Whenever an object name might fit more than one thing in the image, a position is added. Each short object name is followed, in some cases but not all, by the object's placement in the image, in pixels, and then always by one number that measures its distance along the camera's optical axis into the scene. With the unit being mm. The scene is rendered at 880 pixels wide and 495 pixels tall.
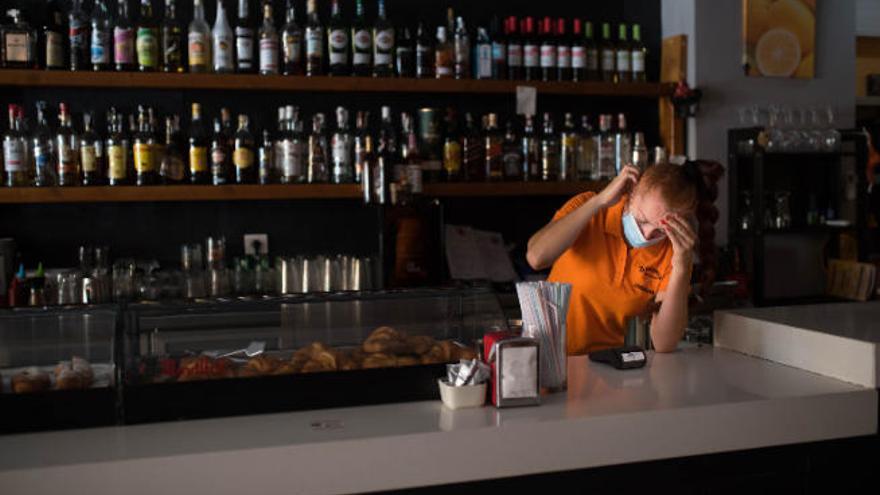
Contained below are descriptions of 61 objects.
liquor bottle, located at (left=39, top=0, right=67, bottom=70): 3361
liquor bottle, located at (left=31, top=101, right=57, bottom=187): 3350
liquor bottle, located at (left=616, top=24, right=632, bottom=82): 4070
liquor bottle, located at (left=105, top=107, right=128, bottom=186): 3393
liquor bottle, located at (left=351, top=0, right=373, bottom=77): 3656
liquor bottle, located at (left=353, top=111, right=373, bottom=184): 3523
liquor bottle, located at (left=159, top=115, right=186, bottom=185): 3488
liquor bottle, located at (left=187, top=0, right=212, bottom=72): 3490
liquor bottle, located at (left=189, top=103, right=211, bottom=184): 3510
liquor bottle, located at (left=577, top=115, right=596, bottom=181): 4004
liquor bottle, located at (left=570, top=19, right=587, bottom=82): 3967
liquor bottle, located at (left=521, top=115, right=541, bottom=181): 3924
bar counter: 1493
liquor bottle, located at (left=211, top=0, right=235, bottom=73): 3504
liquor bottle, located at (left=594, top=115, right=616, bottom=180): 4004
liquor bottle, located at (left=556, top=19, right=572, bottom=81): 3938
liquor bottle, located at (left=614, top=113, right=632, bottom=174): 4039
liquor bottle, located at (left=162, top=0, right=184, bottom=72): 3479
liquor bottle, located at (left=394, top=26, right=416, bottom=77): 3777
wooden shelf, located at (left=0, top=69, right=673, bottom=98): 3289
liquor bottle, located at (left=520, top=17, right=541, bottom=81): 3896
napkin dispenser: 1776
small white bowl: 1782
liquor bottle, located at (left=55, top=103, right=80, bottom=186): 3357
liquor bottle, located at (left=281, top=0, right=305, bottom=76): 3570
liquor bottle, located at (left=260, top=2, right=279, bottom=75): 3539
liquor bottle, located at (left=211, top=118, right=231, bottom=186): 3500
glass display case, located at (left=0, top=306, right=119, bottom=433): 1666
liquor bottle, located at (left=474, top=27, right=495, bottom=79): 3822
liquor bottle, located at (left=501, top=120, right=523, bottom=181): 3863
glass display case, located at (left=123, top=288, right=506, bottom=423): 1744
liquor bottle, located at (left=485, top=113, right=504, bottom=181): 3844
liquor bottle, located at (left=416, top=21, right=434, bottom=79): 3773
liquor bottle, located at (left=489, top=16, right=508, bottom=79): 3861
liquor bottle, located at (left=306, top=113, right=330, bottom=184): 3600
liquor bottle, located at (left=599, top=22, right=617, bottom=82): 4074
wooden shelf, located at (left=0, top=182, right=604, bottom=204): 3256
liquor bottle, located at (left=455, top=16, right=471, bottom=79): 3811
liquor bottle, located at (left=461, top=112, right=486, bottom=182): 3832
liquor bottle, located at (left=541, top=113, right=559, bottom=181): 3932
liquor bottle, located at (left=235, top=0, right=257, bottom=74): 3531
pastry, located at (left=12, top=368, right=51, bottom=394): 1691
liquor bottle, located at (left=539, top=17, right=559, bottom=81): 3906
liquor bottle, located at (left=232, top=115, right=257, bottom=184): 3533
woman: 2258
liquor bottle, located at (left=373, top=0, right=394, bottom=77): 3691
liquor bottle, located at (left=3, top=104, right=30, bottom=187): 3297
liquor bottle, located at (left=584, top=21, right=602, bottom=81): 4051
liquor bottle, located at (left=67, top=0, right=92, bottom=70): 3377
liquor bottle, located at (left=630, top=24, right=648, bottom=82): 4086
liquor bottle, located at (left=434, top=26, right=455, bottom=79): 3767
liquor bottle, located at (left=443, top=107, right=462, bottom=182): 3801
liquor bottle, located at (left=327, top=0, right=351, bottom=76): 3625
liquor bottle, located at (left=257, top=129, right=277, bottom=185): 3547
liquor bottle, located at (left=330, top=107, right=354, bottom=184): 3615
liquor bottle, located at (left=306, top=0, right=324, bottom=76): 3586
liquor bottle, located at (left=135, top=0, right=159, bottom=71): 3404
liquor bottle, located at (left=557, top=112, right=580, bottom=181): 3951
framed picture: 4199
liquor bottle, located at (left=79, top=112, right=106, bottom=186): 3385
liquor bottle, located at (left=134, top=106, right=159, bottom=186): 3420
